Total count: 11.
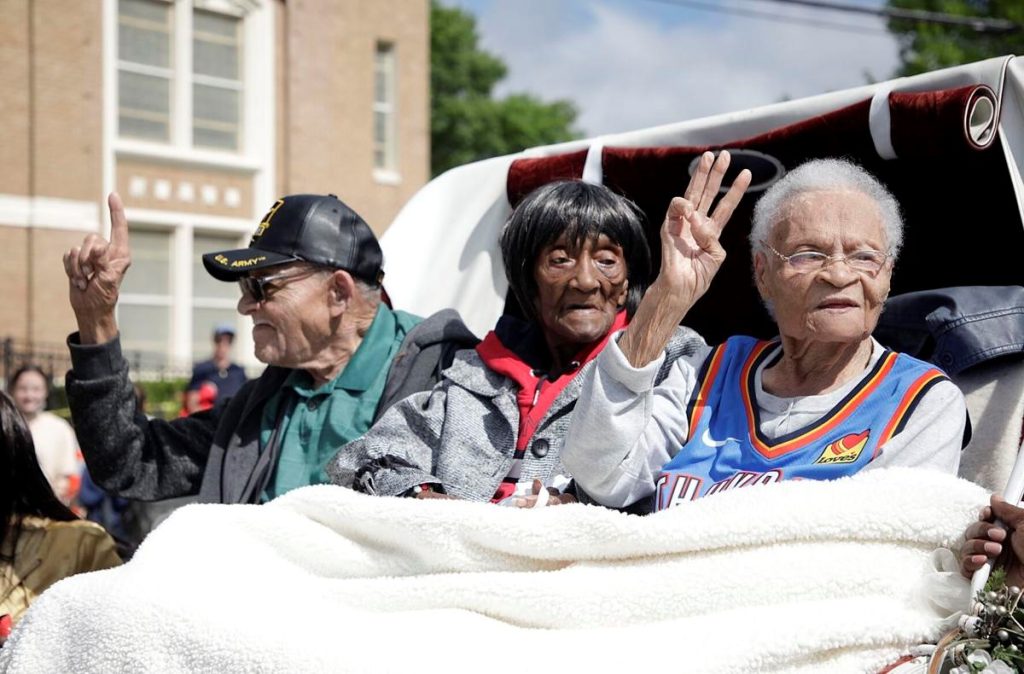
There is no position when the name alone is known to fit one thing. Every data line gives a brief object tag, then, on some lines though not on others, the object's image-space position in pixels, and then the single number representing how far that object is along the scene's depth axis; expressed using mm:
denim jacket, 2068
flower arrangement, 1338
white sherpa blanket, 1448
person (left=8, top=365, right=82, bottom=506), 6812
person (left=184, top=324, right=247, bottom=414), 7685
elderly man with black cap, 2676
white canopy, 2494
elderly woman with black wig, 2285
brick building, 14094
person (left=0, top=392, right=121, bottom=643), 2602
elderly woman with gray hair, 1814
